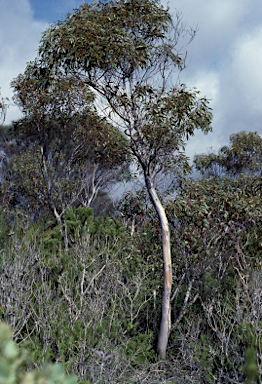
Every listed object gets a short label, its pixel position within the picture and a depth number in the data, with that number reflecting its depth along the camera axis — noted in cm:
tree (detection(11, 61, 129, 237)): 1218
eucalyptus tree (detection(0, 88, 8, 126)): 1320
